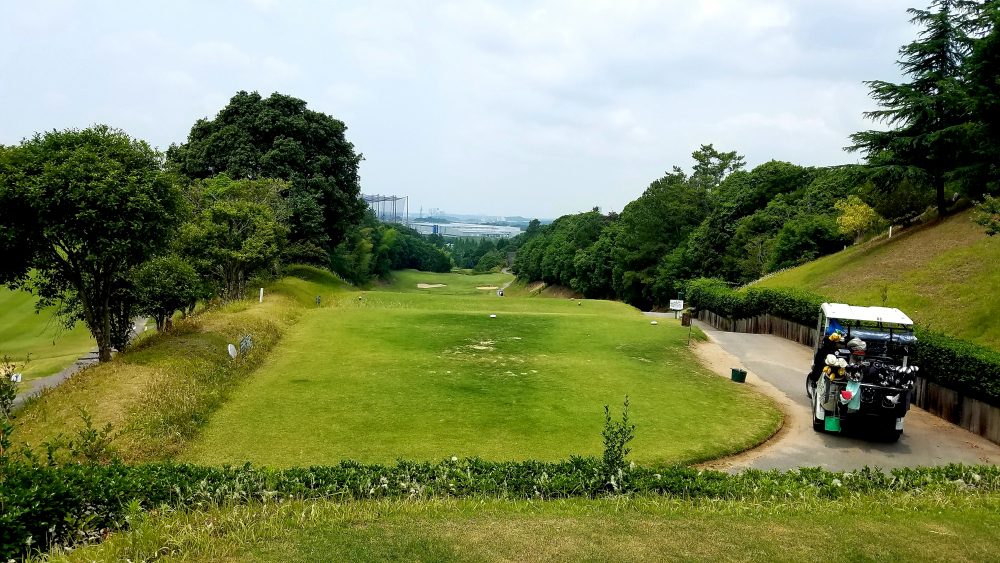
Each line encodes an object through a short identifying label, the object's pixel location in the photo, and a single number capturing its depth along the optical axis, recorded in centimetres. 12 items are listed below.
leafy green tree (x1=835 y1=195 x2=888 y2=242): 3391
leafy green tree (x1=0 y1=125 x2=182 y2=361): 1261
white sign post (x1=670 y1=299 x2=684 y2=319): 2258
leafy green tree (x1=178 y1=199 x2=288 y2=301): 2605
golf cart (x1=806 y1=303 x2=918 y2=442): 1167
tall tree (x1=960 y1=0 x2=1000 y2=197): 2042
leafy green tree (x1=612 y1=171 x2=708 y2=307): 6238
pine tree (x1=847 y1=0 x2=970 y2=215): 2653
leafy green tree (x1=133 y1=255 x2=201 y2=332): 1800
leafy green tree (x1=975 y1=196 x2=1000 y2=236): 1599
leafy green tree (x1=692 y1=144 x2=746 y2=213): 7994
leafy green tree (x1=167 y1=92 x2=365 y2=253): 3812
